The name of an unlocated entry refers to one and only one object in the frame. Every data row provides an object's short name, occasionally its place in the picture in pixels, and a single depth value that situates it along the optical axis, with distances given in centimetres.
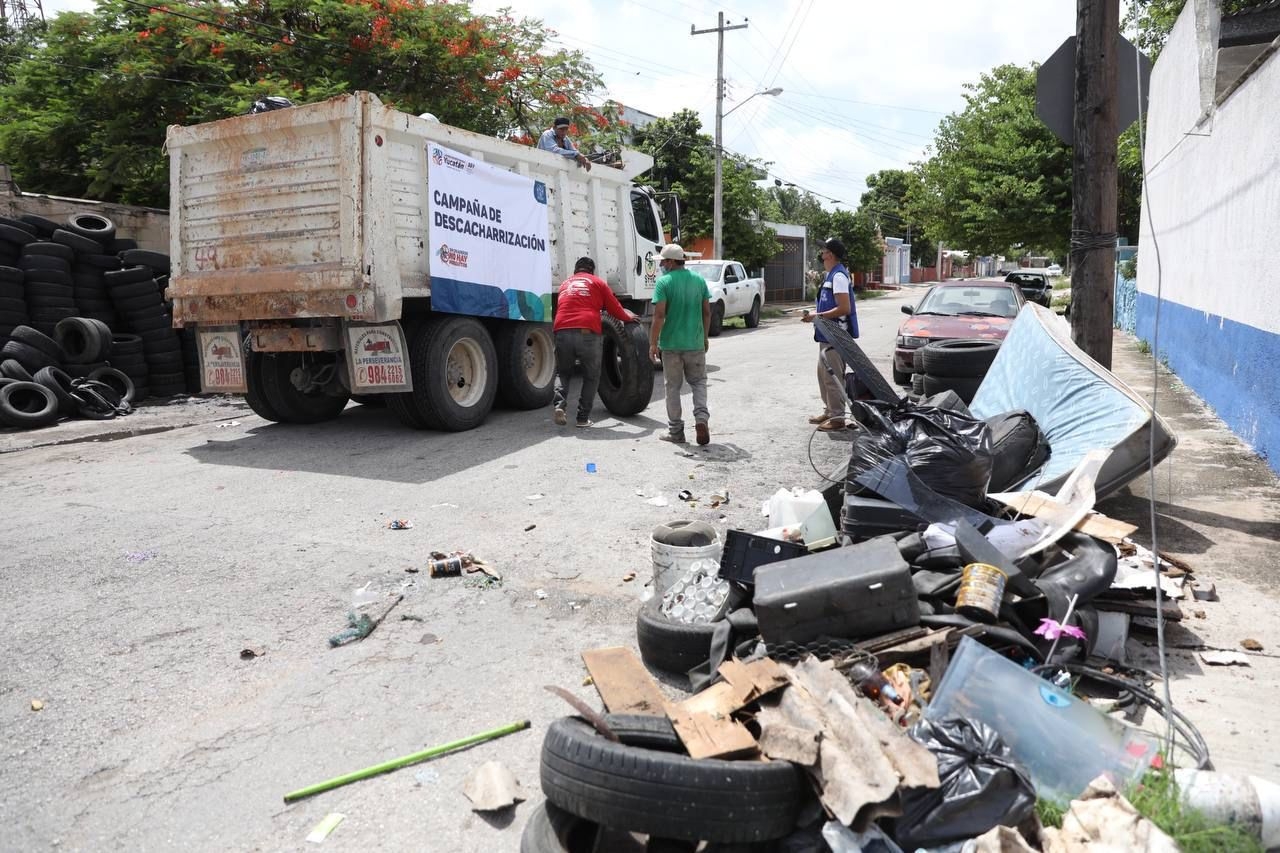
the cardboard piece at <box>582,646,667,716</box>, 313
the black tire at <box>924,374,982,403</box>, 840
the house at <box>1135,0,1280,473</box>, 736
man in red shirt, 901
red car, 1127
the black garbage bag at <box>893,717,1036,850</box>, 249
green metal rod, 294
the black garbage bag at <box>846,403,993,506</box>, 480
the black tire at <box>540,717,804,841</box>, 246
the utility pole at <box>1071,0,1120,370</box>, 632
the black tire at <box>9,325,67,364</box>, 1034
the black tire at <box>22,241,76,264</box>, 1075
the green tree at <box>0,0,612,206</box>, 1481
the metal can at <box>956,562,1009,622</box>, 347
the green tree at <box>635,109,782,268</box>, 3288
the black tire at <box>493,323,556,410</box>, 969
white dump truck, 782
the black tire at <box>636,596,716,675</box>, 373
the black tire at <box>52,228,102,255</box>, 1109
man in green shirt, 827
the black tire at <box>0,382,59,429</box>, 954
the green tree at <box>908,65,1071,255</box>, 2338
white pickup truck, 2173
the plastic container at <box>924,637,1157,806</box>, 278
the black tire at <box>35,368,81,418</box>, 1002
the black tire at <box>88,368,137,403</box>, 1082
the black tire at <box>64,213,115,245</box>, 1157
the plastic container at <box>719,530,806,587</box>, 398
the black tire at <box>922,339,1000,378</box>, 837
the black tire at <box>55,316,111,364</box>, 1080
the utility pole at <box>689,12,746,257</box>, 2836
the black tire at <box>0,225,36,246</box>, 1070
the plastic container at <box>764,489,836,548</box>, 475
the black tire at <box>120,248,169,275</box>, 1168
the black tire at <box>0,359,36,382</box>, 1005
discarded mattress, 527
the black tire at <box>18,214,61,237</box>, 1124
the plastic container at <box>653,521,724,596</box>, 428
